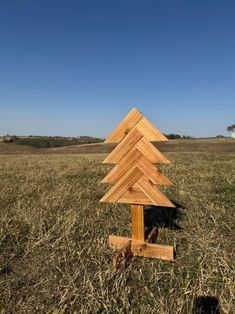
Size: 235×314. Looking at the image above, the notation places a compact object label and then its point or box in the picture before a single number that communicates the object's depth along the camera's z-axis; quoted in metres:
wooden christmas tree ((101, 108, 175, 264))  3.13
